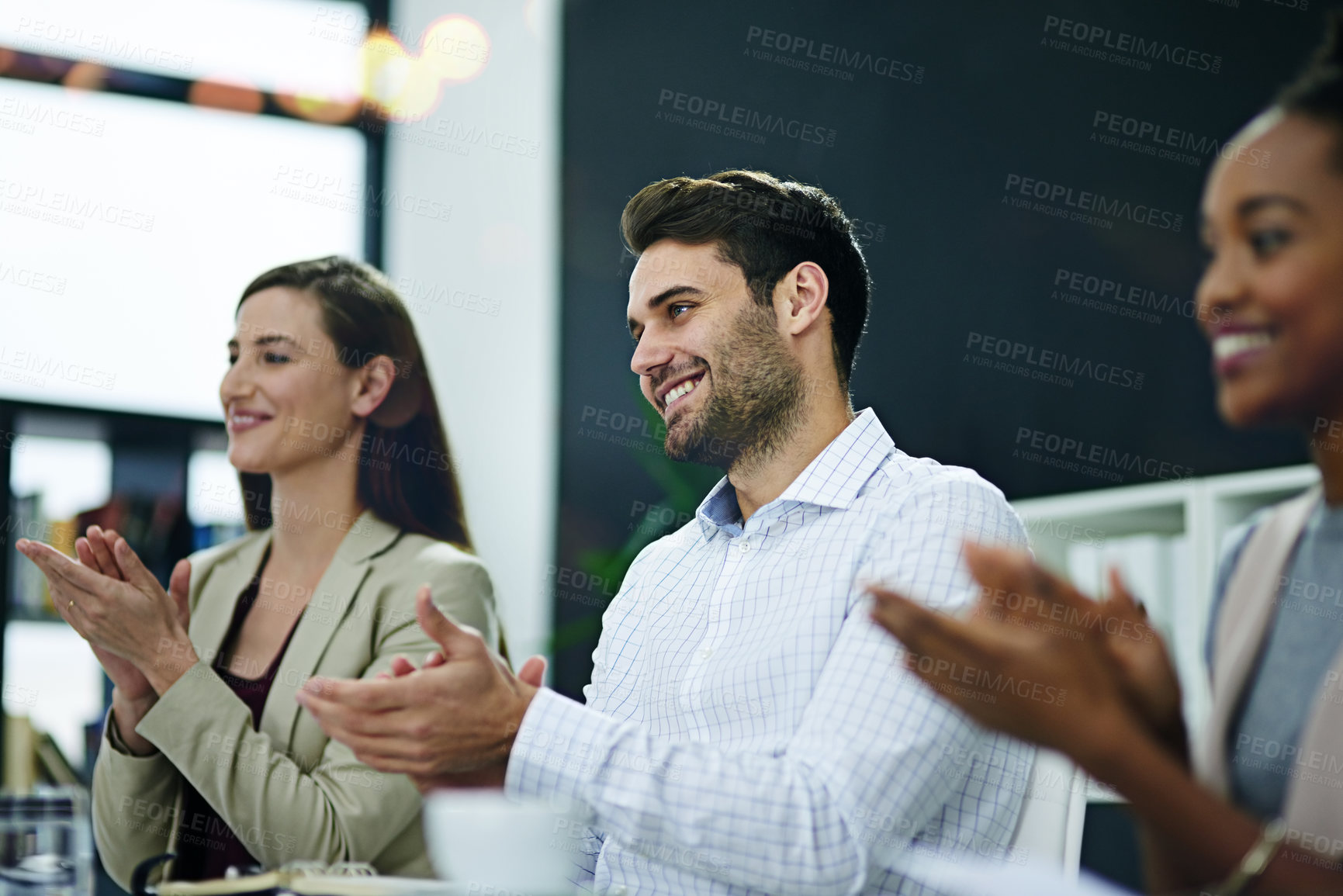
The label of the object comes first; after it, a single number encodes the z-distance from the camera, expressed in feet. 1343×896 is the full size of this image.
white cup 3.77
